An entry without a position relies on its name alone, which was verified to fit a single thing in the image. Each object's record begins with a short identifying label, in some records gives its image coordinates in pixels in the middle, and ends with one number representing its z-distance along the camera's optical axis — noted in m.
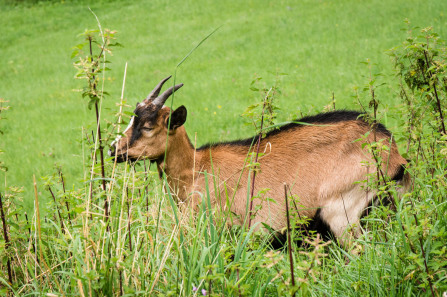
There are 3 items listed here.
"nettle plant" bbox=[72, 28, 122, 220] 5.66
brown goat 8.87
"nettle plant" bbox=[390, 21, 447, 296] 5.26
